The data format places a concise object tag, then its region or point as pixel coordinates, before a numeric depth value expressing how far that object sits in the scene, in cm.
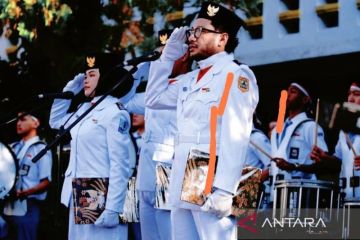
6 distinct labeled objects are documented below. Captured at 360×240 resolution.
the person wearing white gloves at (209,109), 838
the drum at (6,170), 1456
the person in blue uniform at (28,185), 1527
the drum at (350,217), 1143
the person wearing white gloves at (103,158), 1036
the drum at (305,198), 1210
